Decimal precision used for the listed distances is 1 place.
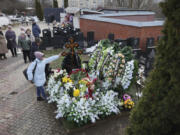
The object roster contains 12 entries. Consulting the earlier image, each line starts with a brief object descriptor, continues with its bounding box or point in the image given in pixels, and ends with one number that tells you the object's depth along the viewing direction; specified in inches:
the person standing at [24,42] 311.1
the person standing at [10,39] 352.5
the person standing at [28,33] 343.7
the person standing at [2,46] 352.9
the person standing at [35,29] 401.5
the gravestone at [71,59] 205.0
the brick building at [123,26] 348.5
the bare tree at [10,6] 1529.5
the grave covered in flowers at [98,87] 157.8
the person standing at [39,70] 183.3
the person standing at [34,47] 285.3
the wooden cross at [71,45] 203.1
